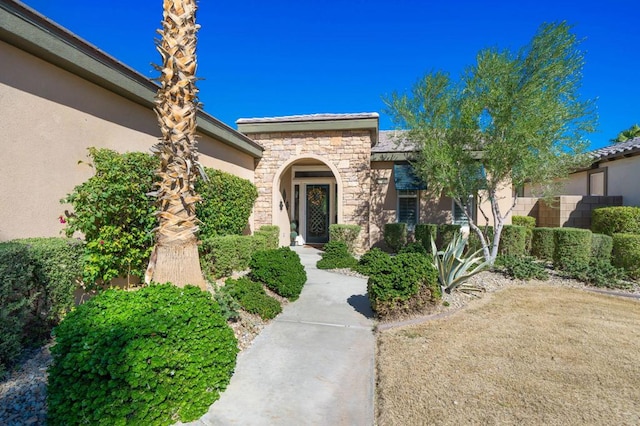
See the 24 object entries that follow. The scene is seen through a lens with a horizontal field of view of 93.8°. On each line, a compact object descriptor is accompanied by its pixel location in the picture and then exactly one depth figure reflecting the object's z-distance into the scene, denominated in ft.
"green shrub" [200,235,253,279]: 23.17
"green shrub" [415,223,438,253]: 36.19
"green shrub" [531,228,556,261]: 30.45
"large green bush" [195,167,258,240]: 24.53
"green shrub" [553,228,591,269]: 26.91
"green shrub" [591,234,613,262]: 27.61
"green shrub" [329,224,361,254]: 37.22
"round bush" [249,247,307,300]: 20.06
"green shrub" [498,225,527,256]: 32.04
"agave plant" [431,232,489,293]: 20.01
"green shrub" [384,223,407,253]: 37.52
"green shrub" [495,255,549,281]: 25.62
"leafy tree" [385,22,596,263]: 24.43
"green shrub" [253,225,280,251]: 30.90
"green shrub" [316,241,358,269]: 30.25
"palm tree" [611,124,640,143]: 71.25
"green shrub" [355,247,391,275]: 17.43
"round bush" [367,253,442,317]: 16.84
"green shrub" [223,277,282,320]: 16.90
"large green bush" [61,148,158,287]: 15.69
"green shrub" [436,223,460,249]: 36.63
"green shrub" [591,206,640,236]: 30.99
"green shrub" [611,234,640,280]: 24.89
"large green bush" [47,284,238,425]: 7.58
